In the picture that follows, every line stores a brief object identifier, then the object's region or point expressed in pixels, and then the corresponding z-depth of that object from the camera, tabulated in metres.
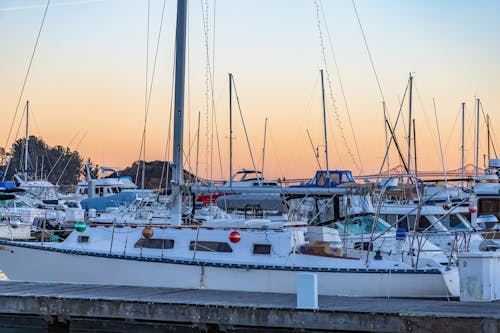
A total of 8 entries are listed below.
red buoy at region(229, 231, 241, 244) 19.75
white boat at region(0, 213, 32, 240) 29.95
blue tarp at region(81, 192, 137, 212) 52.74
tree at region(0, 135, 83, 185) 132.50
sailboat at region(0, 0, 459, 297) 18.56
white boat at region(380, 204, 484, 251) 27.93
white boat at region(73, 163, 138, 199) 64.33
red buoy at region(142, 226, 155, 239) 20.41
